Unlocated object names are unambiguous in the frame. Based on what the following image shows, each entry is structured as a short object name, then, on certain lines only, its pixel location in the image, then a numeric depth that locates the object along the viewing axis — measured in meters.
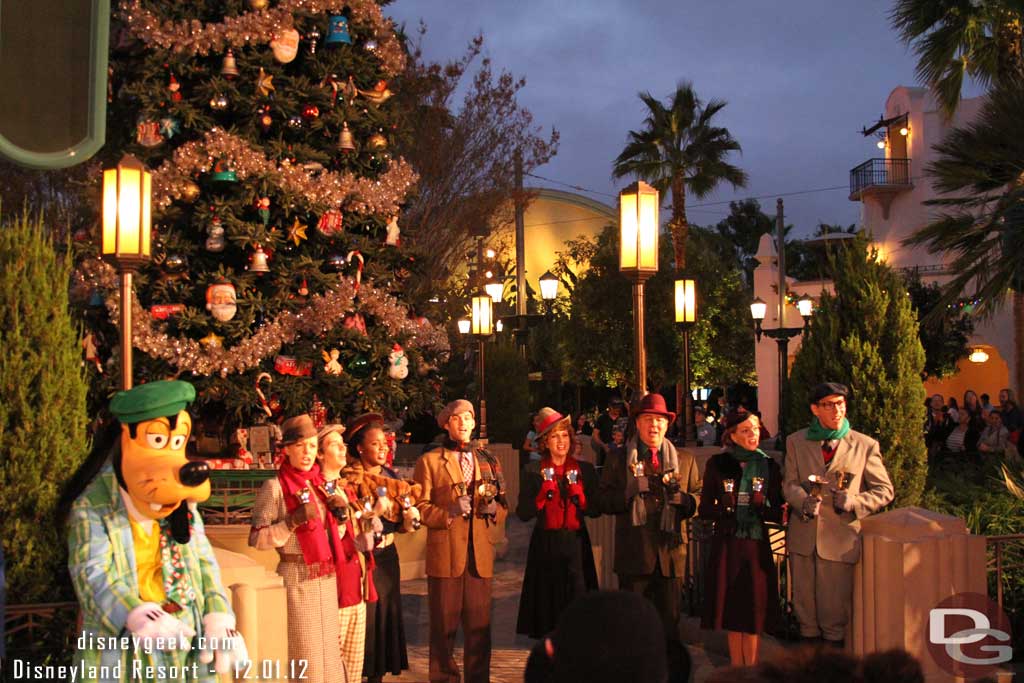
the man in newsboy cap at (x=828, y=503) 7.54
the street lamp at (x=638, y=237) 8.87
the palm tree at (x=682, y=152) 33.78
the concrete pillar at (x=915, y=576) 6.82
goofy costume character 4.66
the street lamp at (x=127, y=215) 8.02
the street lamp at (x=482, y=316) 20.23
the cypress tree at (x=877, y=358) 9.62
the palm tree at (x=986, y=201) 13.41
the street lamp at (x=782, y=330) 21.12
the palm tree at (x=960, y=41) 17.62
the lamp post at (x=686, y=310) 18.03
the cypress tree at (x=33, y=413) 6.48
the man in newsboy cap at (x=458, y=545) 7.52
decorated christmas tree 12.27
